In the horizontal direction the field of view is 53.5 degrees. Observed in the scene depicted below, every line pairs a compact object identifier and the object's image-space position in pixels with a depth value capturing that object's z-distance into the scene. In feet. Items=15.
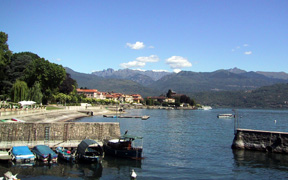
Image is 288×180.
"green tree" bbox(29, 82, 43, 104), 277.03
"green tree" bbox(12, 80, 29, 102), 264.31
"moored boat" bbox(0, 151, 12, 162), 94.98
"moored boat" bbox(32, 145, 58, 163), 97.60
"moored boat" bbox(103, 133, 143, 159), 108.17
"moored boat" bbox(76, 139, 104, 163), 99.30
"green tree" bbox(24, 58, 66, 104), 319.06
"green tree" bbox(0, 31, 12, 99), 275.34
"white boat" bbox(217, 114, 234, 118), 459.73
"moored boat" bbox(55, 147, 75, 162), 101.14
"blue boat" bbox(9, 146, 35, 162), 96.11
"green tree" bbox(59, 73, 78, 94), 435.12
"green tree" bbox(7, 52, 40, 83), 337.11
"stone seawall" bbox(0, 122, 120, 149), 110.63
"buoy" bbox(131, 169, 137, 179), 88.43
